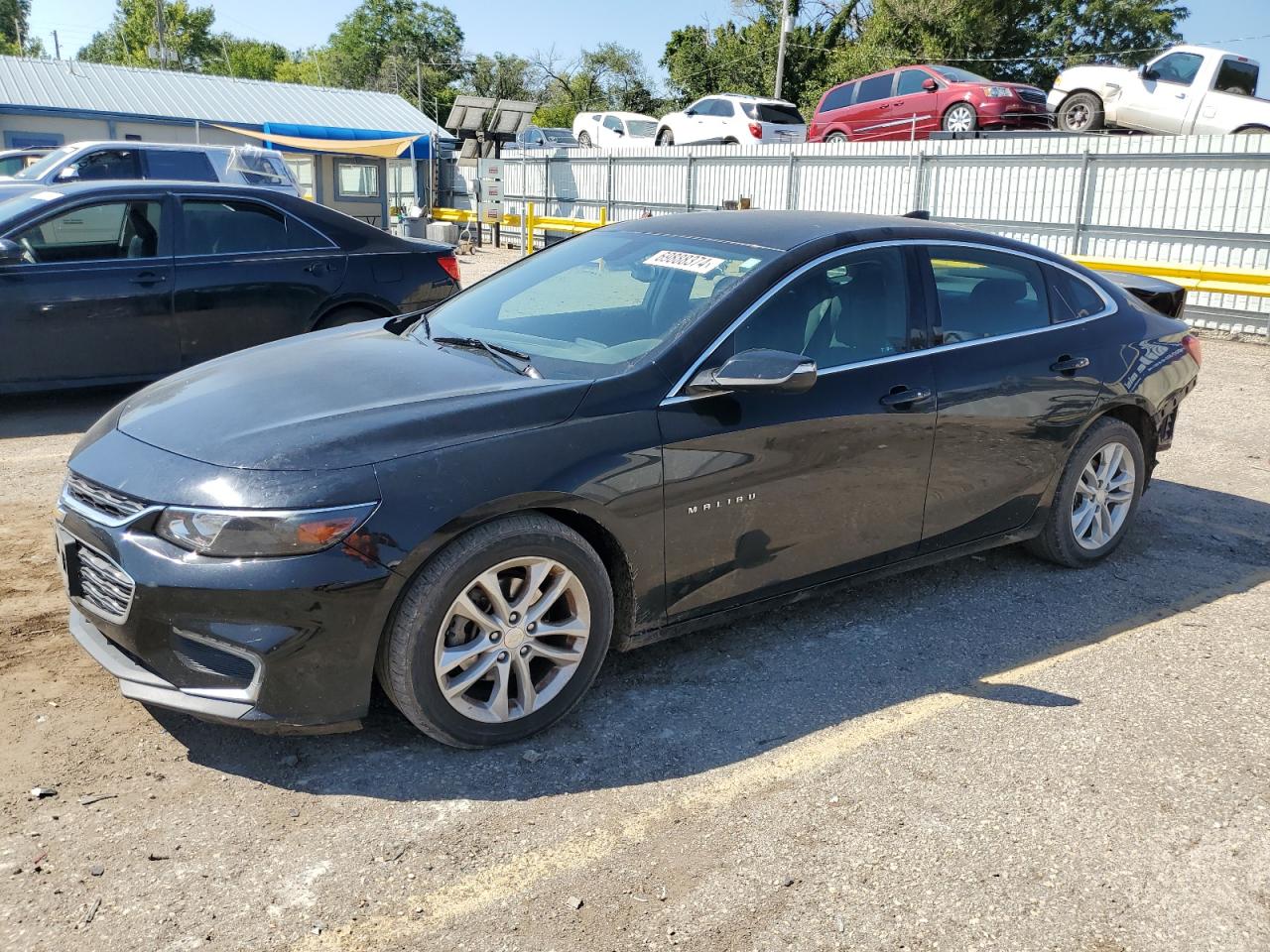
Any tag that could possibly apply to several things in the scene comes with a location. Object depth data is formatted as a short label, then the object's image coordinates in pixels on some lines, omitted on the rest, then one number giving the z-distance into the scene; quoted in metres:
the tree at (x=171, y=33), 85.38
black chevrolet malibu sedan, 2.98
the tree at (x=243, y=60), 93.19
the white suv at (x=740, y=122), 23.62
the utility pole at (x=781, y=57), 37.07
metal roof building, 26.01
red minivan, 18.86
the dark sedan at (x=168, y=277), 6.93
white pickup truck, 16.06
